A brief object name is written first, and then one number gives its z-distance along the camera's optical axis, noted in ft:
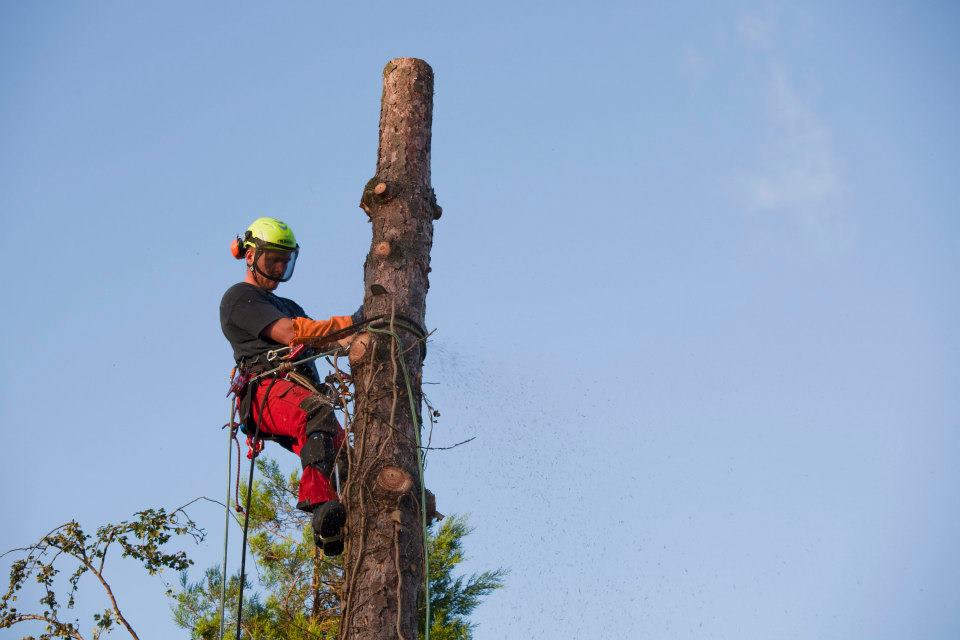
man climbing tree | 29.19
